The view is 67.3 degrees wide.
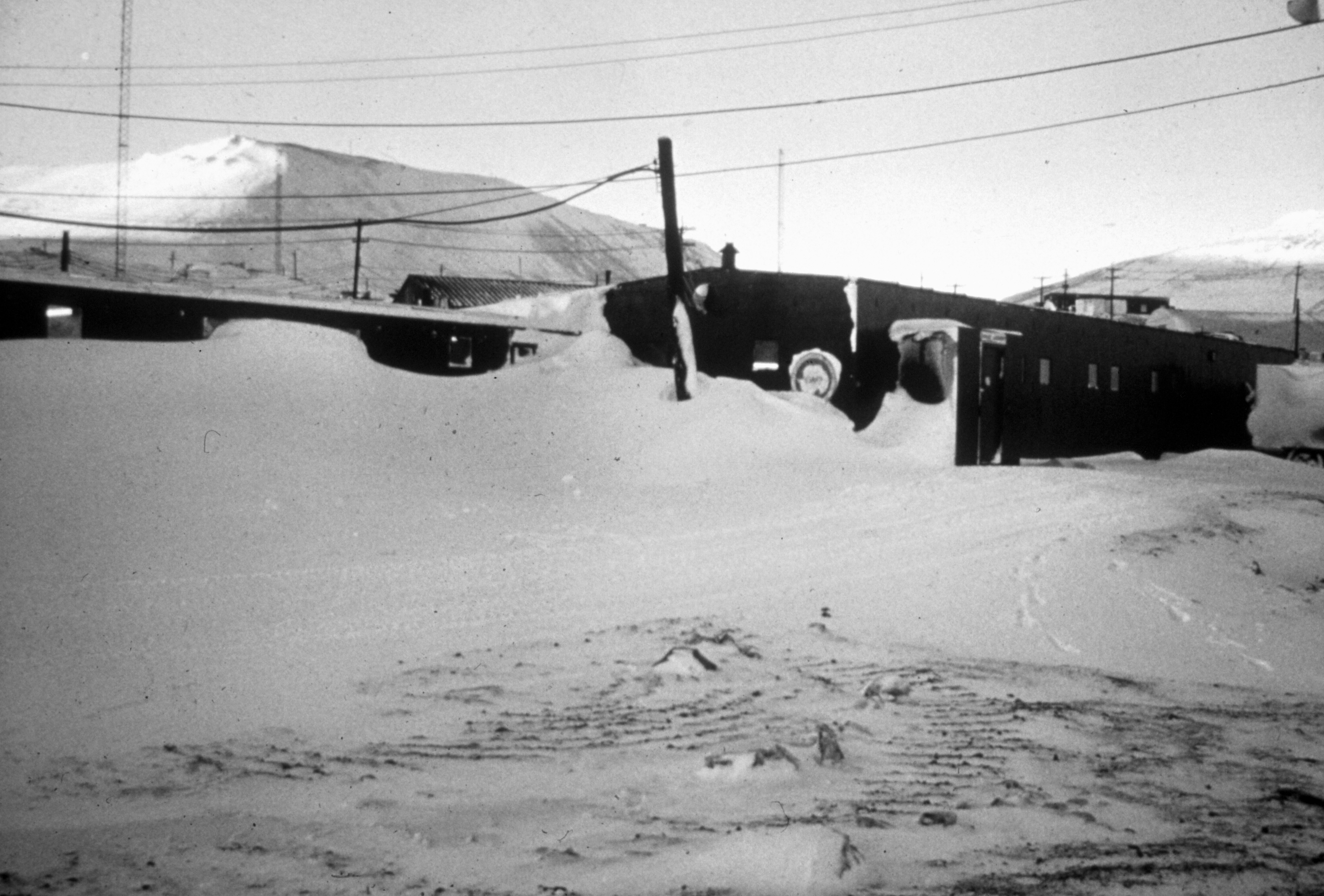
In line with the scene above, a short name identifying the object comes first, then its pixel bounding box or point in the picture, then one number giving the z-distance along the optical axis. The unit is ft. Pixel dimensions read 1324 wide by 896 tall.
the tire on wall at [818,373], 64.59
